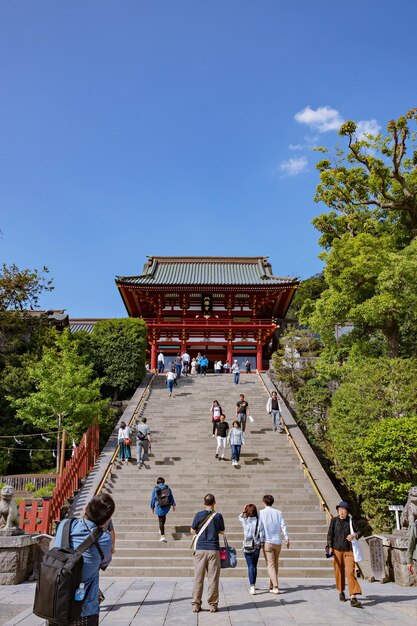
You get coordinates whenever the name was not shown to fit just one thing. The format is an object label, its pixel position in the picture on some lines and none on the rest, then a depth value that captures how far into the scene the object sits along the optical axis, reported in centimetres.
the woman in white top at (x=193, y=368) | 2626
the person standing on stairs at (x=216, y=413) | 1594
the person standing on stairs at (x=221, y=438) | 1430
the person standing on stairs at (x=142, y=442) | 1380
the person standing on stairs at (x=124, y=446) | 1414
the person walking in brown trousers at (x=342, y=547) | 654
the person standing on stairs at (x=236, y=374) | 2289
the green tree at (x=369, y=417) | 1266
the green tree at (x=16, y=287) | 2045
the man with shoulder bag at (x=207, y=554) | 601
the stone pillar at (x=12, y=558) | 753
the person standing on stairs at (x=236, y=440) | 1356
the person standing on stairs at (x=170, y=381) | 2111
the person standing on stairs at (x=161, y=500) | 968
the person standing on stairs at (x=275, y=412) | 1644
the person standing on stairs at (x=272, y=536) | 695
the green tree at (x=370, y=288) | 1684
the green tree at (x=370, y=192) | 1911
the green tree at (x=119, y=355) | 2248
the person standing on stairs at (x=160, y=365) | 2658
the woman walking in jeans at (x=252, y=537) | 696
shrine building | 3016
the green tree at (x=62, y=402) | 1612
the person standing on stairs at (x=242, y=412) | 1545
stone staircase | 931
